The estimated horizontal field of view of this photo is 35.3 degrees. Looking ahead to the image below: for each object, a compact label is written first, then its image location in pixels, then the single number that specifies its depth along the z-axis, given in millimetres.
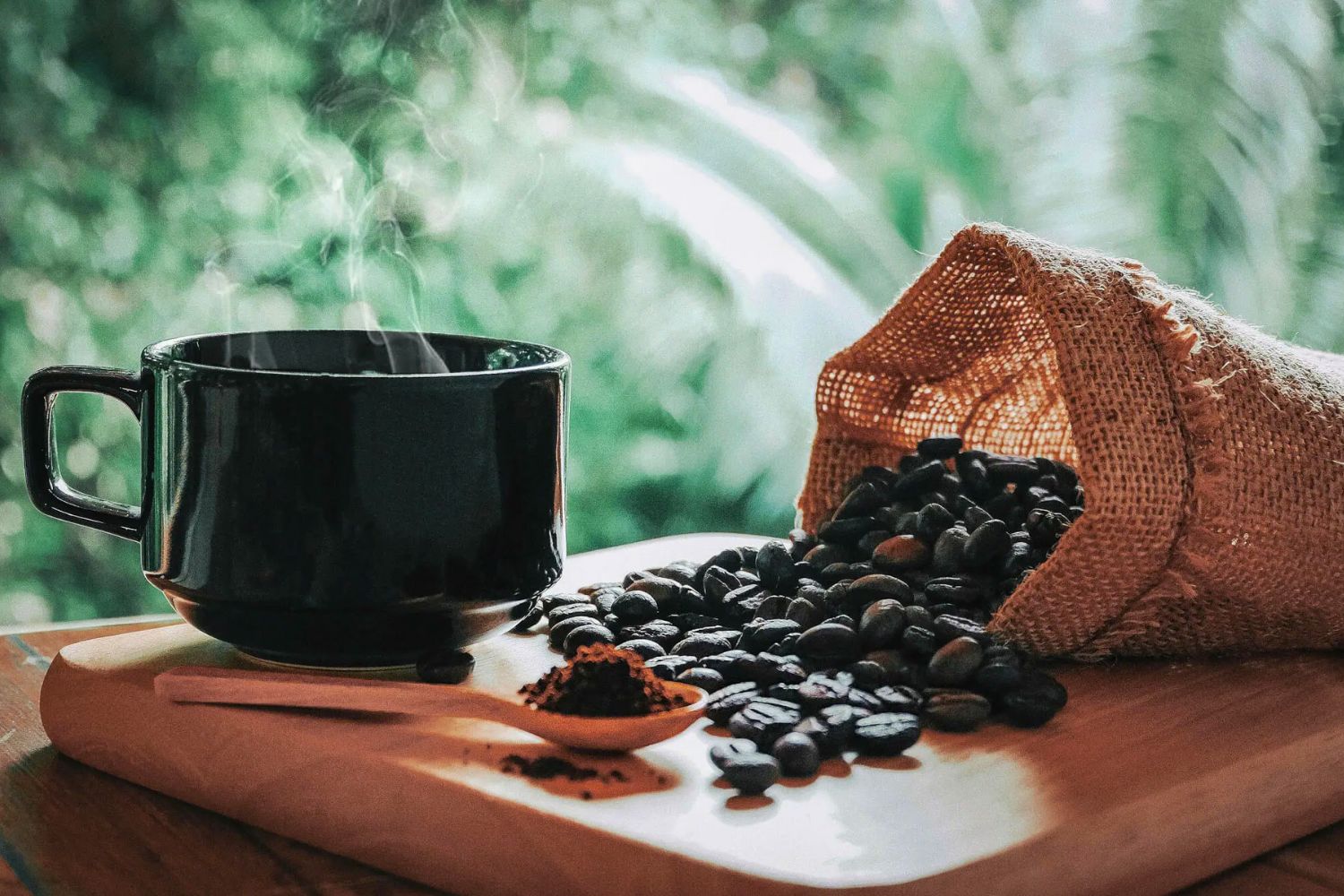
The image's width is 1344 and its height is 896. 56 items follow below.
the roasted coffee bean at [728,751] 353
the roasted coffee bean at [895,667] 401
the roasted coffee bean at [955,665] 395
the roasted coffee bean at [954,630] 406
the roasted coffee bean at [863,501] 471
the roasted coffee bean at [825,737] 368
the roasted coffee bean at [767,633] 414
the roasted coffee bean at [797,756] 358
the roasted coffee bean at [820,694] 382
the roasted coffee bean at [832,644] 407
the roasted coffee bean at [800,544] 477
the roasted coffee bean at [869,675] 395
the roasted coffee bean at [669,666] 403
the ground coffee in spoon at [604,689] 365
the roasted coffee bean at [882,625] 410
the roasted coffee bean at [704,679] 397
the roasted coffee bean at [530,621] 442
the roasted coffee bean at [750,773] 348
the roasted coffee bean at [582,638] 422
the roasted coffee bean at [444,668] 396
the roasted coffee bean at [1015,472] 467
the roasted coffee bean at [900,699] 384
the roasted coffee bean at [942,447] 482
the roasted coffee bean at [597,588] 464
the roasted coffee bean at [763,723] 369
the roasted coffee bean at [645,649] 416
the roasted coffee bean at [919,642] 405
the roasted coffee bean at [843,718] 370
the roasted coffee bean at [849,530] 464
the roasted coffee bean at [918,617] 413
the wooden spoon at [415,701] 362
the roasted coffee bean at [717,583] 450
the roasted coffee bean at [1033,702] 384
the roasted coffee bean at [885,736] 368
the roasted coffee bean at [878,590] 425
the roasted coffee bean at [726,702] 382
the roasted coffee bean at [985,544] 436
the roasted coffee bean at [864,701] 383
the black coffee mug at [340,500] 371
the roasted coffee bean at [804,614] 422
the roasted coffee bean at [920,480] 467
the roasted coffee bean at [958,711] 383
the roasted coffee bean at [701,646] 414
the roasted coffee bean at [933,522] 448
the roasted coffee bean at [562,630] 431
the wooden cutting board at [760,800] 329
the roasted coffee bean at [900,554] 443
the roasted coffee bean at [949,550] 439
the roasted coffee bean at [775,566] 456
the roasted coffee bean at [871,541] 457
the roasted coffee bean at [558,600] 450
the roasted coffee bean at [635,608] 438
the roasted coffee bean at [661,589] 447
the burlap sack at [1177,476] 411
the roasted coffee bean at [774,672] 395
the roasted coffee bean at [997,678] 390
